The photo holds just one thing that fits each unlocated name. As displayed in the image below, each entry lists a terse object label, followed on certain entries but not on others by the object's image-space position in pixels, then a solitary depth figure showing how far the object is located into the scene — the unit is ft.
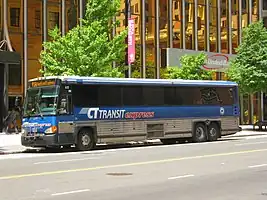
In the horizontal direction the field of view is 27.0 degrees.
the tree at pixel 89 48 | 99.35
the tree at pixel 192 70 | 131.26
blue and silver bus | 76.23
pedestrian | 113.19
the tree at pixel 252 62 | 129.39
